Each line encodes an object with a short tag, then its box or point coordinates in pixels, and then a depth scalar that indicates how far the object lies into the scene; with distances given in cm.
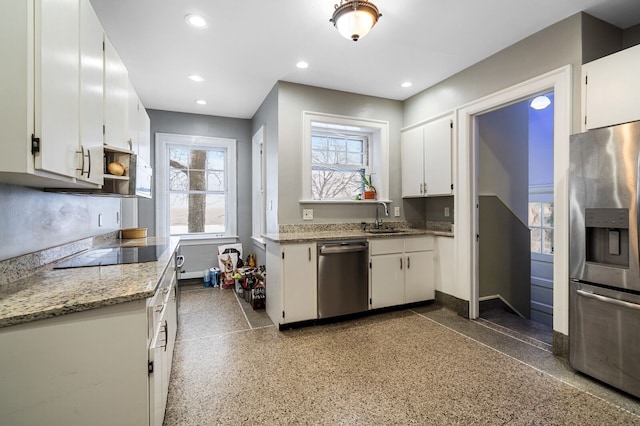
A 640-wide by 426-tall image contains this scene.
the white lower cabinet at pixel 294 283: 293
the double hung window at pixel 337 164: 401
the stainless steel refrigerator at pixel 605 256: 185
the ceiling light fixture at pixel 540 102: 325
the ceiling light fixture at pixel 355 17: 199
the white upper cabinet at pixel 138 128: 248
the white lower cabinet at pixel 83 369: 103
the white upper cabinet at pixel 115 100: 185
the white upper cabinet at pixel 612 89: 200
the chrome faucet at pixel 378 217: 390
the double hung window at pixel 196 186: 456
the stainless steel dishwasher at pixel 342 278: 306
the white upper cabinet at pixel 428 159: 347
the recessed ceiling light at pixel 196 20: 232
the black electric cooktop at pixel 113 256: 182
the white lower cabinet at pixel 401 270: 334
